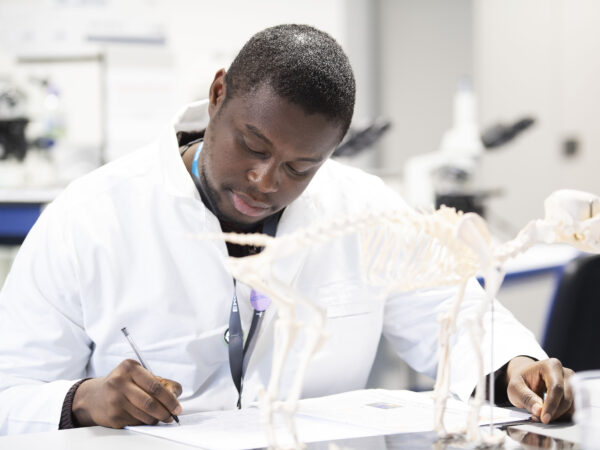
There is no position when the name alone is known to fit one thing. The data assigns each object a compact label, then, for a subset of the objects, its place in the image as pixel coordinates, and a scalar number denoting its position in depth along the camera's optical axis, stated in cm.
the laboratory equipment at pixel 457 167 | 268
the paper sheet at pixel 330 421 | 139
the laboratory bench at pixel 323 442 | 136
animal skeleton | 128
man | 150
